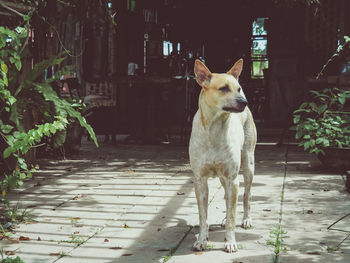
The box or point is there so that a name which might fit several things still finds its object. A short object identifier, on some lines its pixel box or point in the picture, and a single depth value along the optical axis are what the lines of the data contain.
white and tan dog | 3.83
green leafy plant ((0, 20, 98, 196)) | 4.34
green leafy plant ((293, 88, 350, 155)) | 7.31
